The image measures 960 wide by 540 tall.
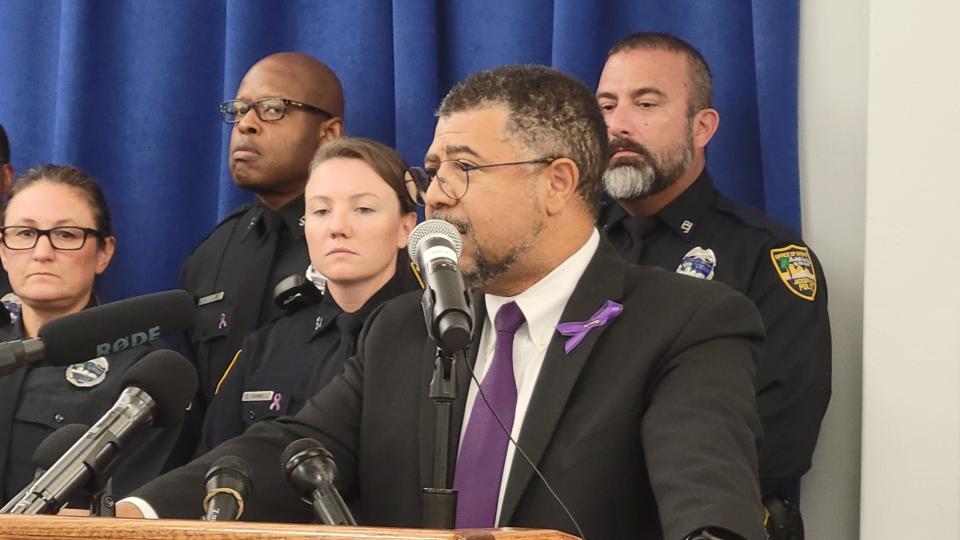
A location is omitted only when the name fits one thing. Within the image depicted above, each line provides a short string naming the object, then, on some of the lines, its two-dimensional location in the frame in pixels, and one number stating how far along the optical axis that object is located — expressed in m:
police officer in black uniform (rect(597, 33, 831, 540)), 6.45
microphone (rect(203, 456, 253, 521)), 3.49
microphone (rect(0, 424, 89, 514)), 4.00
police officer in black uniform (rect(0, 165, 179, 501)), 6.80
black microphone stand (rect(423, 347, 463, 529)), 3.46
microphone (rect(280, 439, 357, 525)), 3.42
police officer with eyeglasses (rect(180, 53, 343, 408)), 7.84
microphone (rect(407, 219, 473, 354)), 3.36
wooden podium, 2.68
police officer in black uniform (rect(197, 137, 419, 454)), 6.68
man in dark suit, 4.31
